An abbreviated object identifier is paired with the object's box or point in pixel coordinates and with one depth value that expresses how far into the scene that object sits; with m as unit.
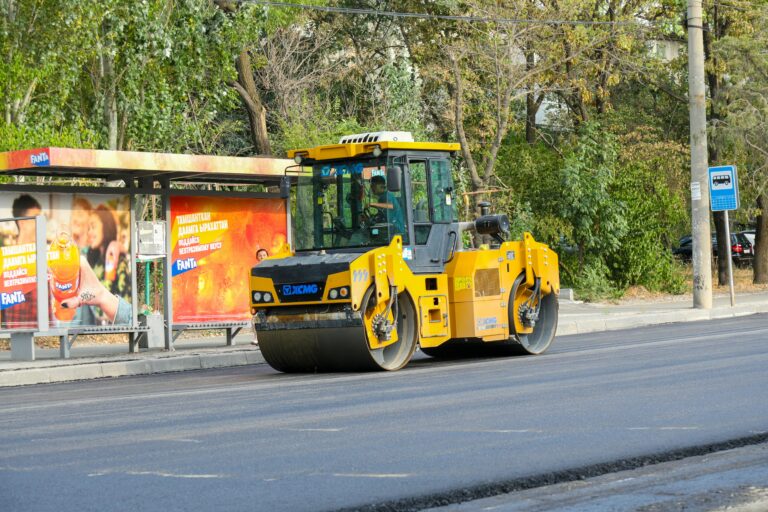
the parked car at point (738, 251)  56.72
